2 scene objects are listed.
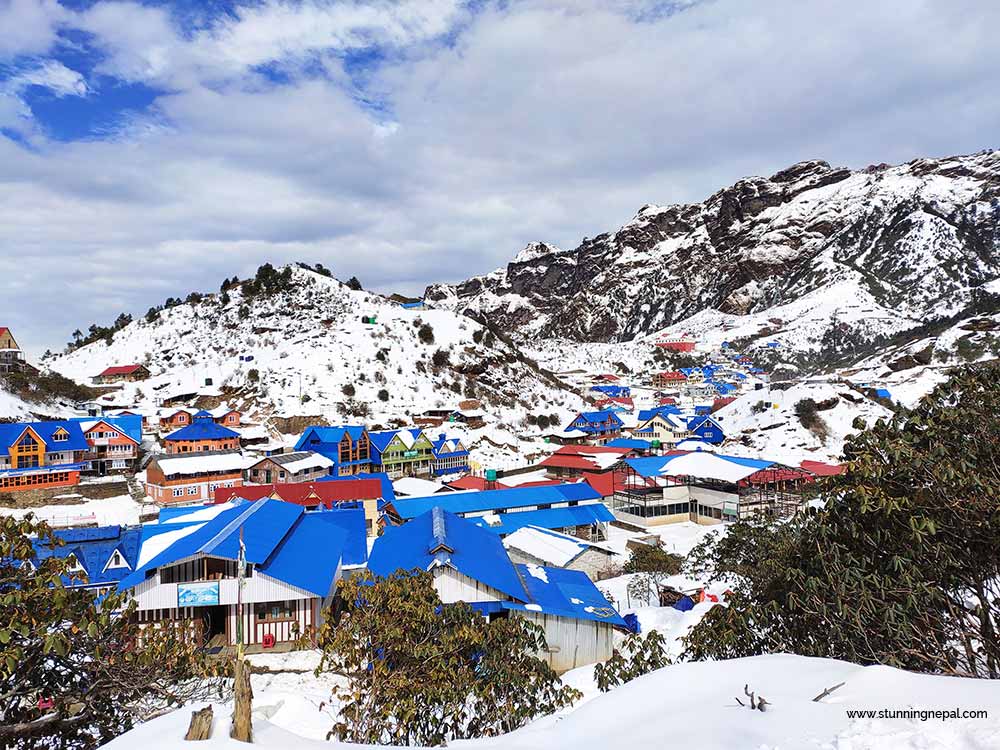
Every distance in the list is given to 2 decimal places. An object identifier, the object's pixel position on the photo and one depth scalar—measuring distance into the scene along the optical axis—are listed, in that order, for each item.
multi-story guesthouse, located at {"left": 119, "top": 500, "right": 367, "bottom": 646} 20.05
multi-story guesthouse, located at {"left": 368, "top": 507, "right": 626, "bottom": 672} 19.81
